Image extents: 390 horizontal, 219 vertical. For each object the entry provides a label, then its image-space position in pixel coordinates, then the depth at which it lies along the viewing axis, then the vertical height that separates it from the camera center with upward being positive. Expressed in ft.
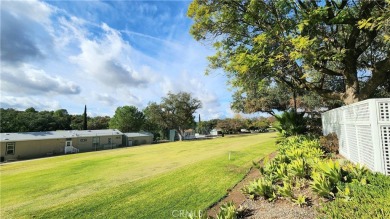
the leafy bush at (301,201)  17.64 -5.47
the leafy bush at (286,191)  18.78 -5.09
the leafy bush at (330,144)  37.29 -3.12
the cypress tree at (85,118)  196.89 +8.01
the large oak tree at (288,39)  32.89 +13.15
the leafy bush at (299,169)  22.20 -4.10
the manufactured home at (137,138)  168.66 -7.99
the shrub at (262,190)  20.45 -5.50
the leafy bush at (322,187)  17.34 -4.46
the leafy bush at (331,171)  17.99 -3.54
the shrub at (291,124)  56.34 +0.08
